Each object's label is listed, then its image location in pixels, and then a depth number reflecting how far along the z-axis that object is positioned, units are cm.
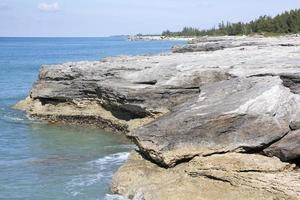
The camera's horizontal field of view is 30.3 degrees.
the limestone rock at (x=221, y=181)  1576
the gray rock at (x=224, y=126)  1739
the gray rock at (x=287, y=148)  1688
